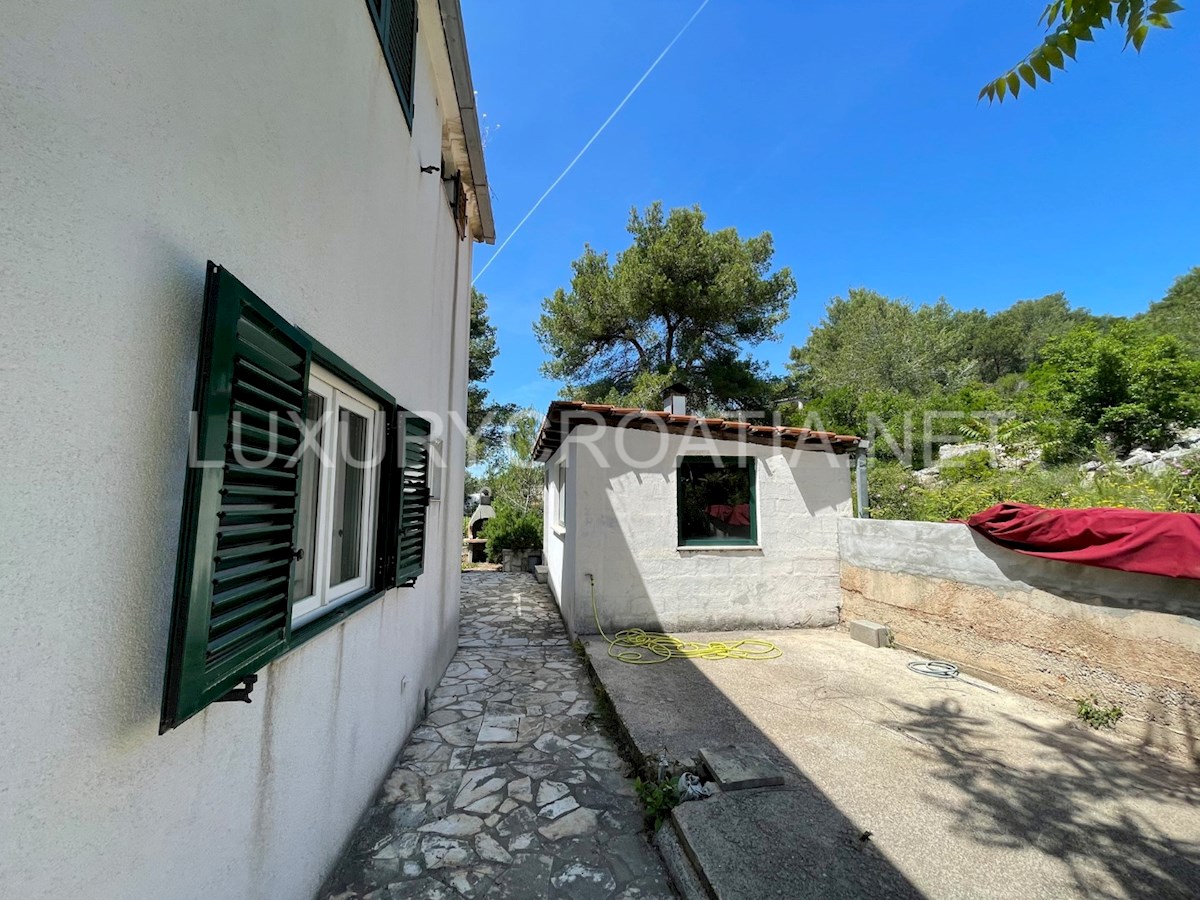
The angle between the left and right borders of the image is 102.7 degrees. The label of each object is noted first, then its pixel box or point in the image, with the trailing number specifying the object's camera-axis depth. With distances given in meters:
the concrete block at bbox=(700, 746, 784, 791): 3.41
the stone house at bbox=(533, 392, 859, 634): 7.73
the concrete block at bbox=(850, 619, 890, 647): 7.13
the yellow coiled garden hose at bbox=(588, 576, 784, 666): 6.57
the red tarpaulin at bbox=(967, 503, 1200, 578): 4.09
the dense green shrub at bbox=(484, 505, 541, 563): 15.29
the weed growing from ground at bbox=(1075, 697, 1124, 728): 4.58
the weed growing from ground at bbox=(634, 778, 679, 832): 3.29
